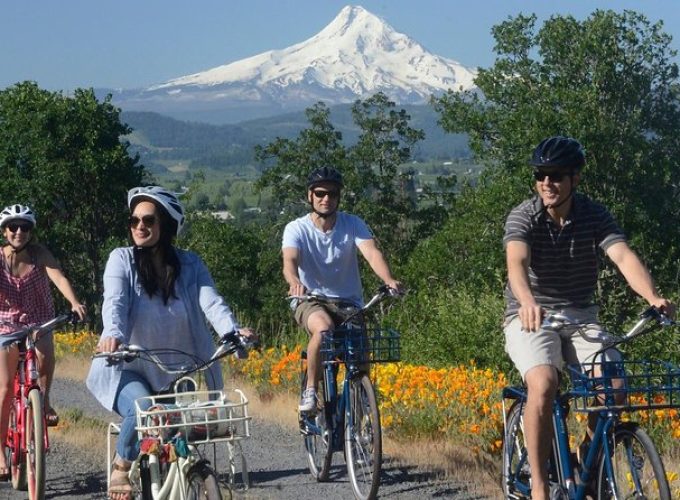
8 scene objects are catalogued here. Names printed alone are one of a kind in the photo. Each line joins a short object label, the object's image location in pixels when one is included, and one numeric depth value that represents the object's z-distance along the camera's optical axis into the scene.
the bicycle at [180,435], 7.08
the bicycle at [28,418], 10.52
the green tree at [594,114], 61.78
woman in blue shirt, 7.88
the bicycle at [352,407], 10.44
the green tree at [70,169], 72.33
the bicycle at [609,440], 7.27
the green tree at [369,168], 87.65
